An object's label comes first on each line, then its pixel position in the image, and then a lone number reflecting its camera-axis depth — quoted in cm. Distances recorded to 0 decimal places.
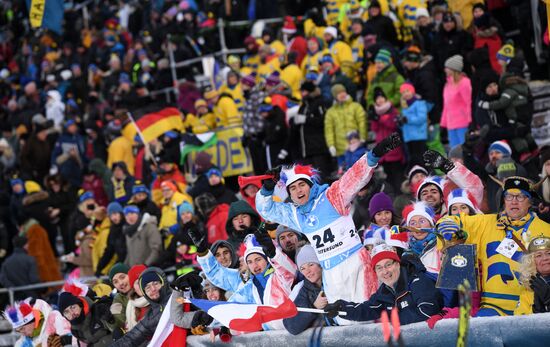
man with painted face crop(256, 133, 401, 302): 1678
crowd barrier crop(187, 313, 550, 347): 1253
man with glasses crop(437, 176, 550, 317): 1513
